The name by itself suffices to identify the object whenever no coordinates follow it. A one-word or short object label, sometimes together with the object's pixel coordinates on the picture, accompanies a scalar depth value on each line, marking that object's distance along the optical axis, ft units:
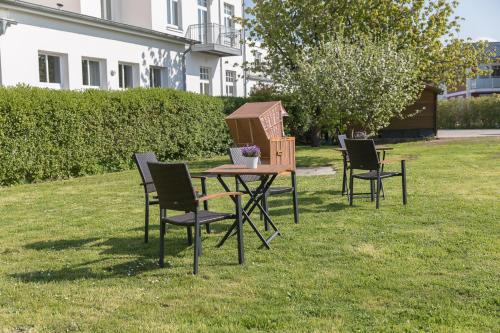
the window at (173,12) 80.02
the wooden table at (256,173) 20.02
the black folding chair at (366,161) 27.35
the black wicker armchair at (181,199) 16.97
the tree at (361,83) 47.16
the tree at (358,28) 70.03
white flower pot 21.47
